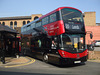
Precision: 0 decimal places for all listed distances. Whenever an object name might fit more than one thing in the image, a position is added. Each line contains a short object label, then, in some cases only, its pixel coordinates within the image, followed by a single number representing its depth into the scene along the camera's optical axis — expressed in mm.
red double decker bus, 8102
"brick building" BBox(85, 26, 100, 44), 45156
